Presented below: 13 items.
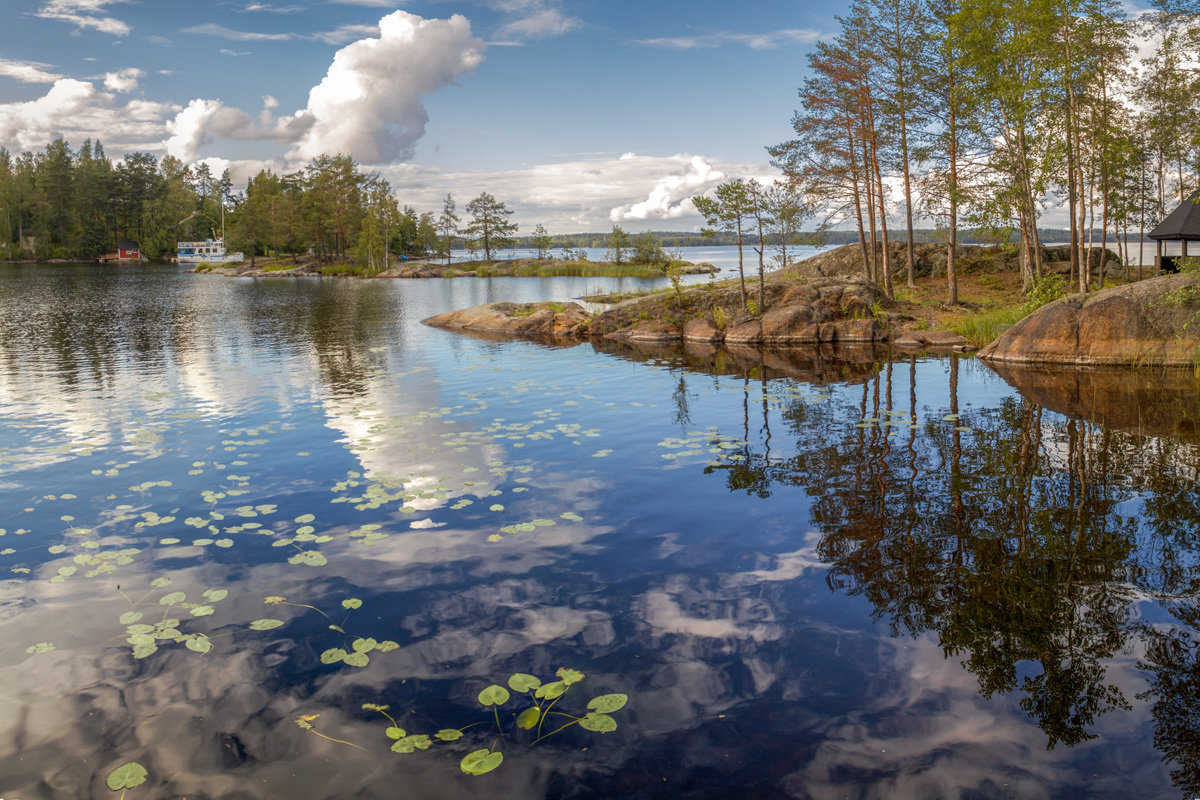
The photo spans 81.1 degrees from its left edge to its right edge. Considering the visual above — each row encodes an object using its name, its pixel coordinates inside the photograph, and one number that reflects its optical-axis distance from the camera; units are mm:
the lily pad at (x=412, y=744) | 4320
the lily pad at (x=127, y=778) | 4059
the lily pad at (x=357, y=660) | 5250
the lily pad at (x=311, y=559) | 7074
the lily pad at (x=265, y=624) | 5828
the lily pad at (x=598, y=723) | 4457
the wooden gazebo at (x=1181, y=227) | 29717
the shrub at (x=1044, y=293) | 21125
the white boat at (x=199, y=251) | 121125
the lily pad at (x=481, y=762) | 4125
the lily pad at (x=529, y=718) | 4535
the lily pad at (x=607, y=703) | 4657
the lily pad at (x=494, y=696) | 4754
